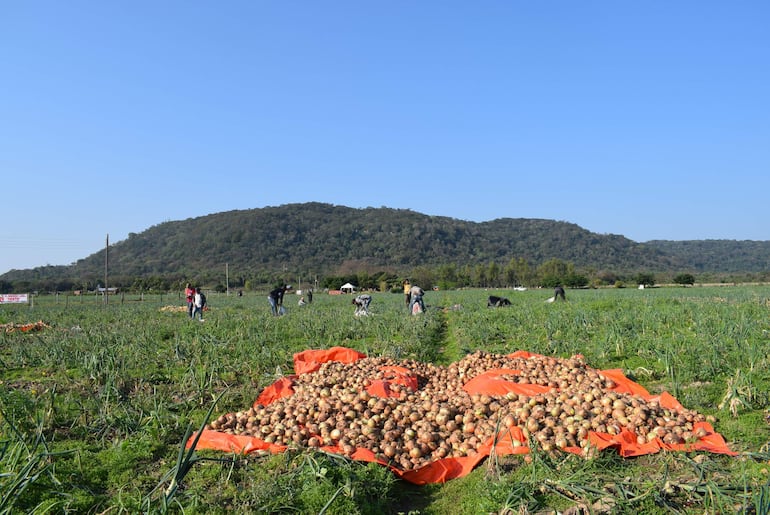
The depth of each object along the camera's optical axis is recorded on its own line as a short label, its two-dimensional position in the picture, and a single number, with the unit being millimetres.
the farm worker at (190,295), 17122
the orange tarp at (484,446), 4262
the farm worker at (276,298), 17516
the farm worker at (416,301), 15820
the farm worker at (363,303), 16609
